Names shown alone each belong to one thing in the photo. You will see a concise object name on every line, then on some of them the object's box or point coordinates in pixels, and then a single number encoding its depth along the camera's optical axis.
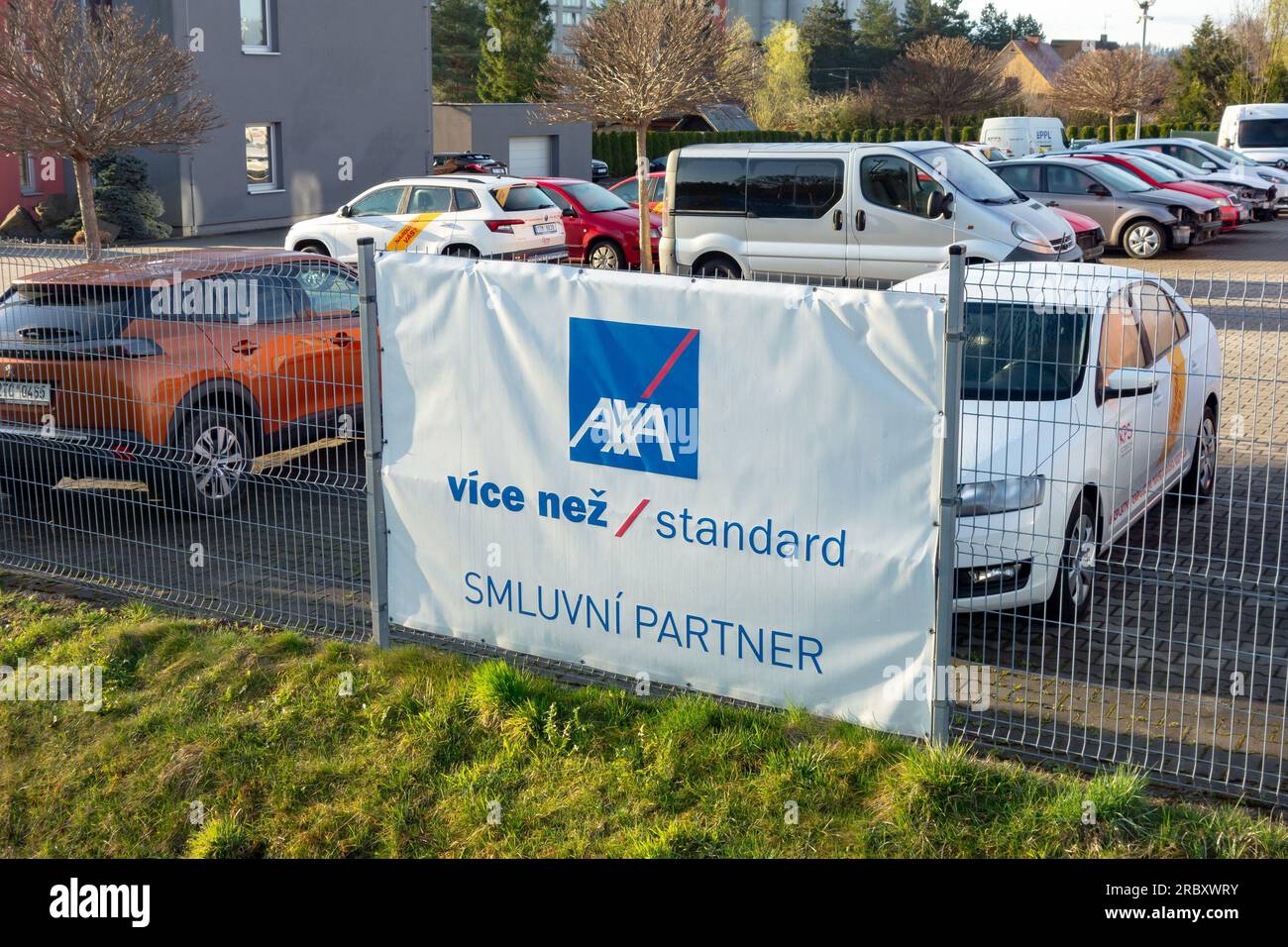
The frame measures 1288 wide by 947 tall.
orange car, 7.00
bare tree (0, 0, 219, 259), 16.45
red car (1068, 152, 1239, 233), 22.97
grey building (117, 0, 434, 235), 29.86
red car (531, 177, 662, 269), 20.08
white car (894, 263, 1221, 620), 5.23
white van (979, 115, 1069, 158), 37.09
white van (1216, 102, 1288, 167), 32.12
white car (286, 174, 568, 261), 18.50
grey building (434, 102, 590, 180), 42.16
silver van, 16.27
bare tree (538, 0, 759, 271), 20.41
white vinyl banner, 4.90
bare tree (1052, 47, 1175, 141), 36.66
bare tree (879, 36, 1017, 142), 42.22
